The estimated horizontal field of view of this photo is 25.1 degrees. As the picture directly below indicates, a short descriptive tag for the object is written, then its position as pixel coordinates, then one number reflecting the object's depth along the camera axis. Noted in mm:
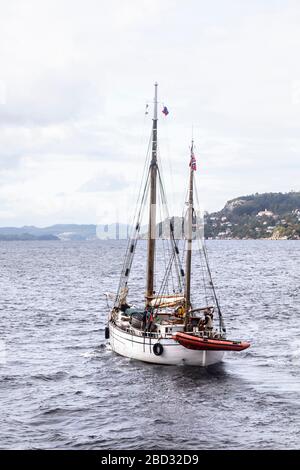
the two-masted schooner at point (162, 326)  48281
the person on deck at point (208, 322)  50562
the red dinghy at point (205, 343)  47469
